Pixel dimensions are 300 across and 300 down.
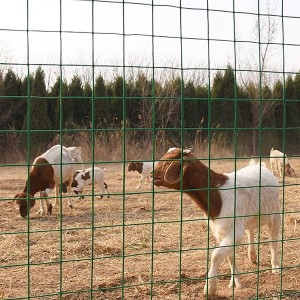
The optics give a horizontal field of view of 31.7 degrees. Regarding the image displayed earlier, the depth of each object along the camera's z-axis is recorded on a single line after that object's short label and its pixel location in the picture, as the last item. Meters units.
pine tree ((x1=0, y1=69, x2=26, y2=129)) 24.12
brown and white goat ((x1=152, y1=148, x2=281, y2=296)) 5.31
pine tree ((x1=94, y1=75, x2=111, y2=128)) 23.89
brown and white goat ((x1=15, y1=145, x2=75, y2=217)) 10.42
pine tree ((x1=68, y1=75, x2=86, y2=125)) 24.81
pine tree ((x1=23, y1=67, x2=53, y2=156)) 22.23
